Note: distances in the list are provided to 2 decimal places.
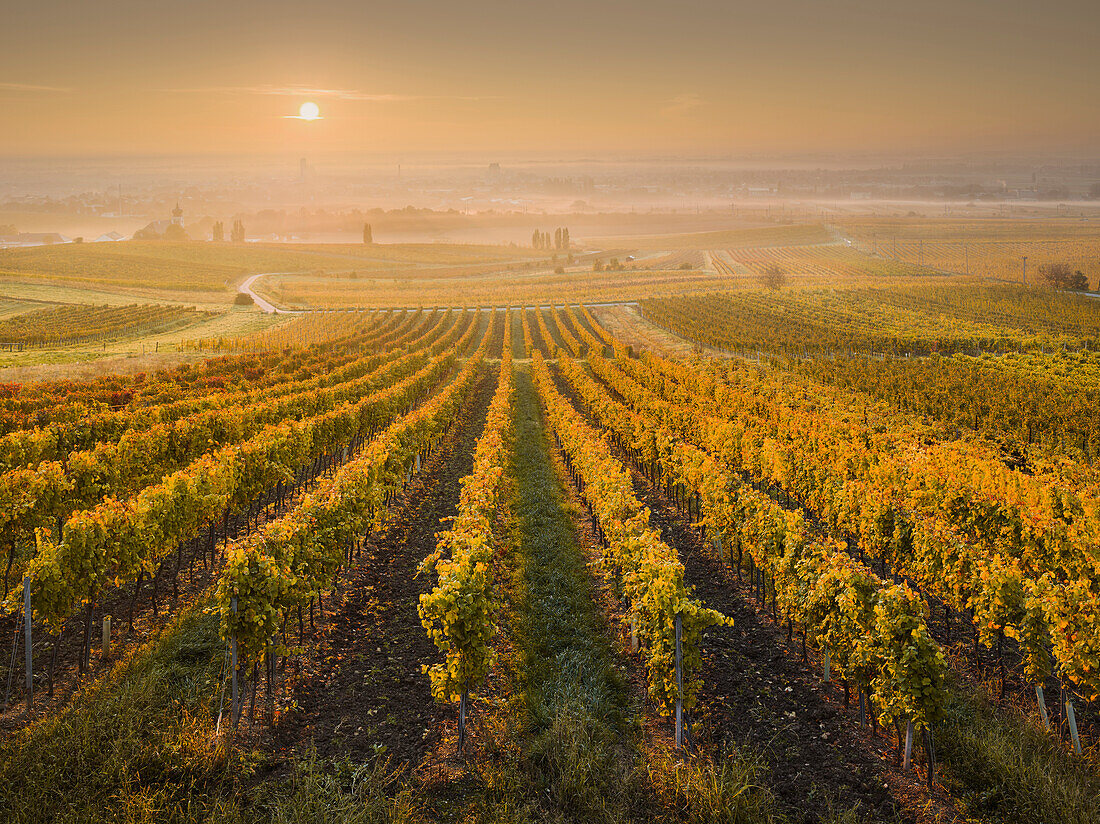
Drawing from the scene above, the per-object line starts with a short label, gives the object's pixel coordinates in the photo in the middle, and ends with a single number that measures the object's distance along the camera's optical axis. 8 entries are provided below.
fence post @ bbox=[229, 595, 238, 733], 11.08
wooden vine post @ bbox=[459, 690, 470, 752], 10.80
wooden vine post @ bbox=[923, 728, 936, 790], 9.88
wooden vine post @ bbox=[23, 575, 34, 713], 11.30
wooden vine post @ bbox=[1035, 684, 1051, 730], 11.20
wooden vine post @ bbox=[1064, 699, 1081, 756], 10.35
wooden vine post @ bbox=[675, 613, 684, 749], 10.96
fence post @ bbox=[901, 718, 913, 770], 10.20
